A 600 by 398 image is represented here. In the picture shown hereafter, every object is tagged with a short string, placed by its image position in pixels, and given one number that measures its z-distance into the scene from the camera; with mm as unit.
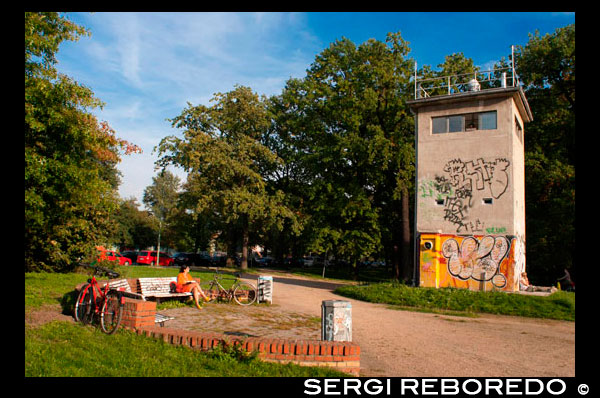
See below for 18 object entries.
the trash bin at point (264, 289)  13812
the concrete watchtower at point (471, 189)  19906
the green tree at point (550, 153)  28219
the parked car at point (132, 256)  47688
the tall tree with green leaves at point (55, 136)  9219
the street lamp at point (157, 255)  42788
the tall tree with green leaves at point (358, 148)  30875
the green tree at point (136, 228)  52969
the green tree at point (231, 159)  34531
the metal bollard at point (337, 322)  6766
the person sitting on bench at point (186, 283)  11859
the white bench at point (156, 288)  11195
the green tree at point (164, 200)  54156
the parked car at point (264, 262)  57606
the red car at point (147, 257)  44469
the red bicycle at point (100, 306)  7391
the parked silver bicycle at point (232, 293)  13578
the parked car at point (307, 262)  62281
